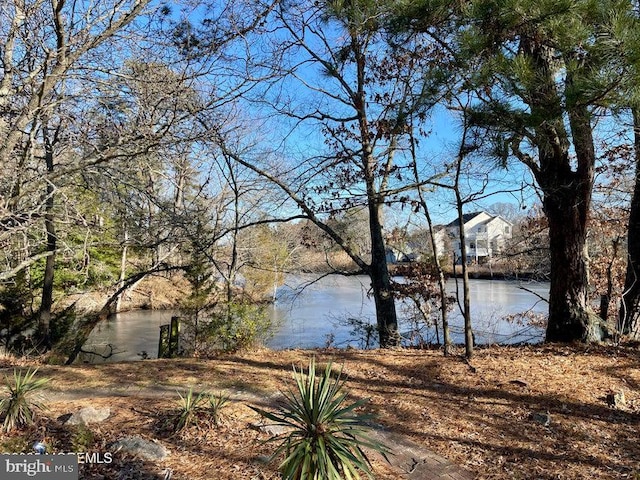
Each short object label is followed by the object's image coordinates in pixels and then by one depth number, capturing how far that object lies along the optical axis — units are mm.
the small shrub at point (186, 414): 2988
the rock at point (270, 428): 3070
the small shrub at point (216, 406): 3098
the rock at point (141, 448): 2658
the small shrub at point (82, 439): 2707
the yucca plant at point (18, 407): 2941
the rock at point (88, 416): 3125
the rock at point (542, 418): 3270
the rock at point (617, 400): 3622
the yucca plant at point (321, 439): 2088
